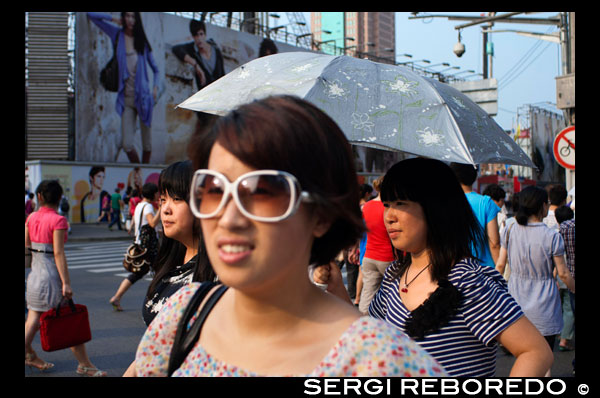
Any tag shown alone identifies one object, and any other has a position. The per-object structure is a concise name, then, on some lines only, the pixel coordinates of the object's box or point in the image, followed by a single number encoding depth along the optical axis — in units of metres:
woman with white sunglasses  1.41
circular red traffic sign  10.25
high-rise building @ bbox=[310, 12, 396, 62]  155.88
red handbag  5.73
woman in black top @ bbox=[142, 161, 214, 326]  3.44
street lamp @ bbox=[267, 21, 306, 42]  39.84
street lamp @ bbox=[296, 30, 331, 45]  39.54
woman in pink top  6.12
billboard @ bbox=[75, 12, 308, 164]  30.64
